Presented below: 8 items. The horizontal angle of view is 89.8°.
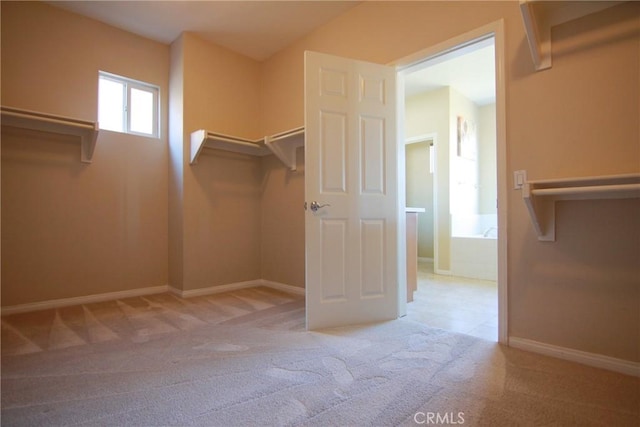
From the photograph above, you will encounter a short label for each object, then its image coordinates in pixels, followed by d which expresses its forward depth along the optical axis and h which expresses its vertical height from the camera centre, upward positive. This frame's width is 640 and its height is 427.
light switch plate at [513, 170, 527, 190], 2.01 +0.23
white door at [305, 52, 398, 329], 2.42 +0.19
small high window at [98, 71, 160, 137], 3.30 +1.21
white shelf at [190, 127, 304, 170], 3.26 +0.81
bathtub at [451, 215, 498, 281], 4.20 -0.54
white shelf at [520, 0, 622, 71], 1.74 +1.12
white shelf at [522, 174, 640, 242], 1.61 +0.12
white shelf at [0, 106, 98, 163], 2.60 +0.82
